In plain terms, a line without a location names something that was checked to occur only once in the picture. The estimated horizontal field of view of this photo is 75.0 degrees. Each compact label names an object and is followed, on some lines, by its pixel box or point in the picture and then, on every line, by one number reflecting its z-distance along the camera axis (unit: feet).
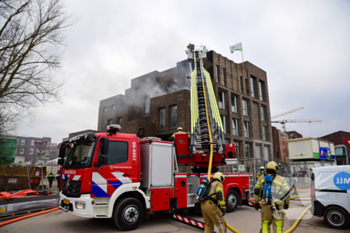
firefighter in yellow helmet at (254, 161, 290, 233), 14.58
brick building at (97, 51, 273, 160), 67.64
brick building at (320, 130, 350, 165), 136.09
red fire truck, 18.01
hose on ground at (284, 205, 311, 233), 18.48
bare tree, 29.58
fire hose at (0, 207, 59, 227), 19.80
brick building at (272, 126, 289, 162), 138.04
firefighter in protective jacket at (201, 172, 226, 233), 14.78
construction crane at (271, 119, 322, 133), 366.80
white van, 19.42
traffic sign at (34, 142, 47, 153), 30.22
